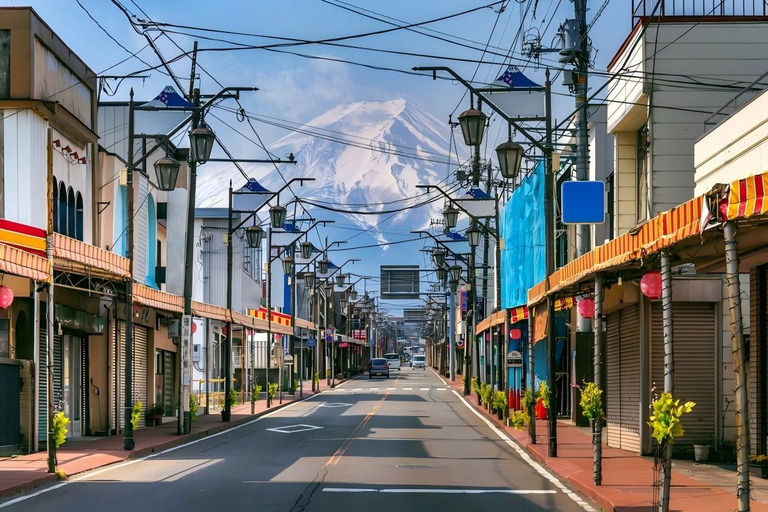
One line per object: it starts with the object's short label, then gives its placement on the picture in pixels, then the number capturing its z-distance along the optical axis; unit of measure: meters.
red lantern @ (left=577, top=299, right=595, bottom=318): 25.31
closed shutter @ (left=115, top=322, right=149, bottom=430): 32.12
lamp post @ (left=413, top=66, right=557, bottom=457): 22.53
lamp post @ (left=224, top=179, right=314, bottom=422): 36.84
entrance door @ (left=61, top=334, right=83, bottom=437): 28.44
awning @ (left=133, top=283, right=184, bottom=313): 28.53
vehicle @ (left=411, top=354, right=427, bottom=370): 143.62
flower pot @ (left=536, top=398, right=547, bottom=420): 37.06
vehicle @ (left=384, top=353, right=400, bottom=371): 146.02
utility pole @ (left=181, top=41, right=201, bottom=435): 29.95
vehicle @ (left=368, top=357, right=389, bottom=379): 99.50
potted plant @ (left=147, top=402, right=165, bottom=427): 35.94
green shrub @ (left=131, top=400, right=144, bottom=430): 25.50
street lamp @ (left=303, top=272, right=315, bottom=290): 61.06
